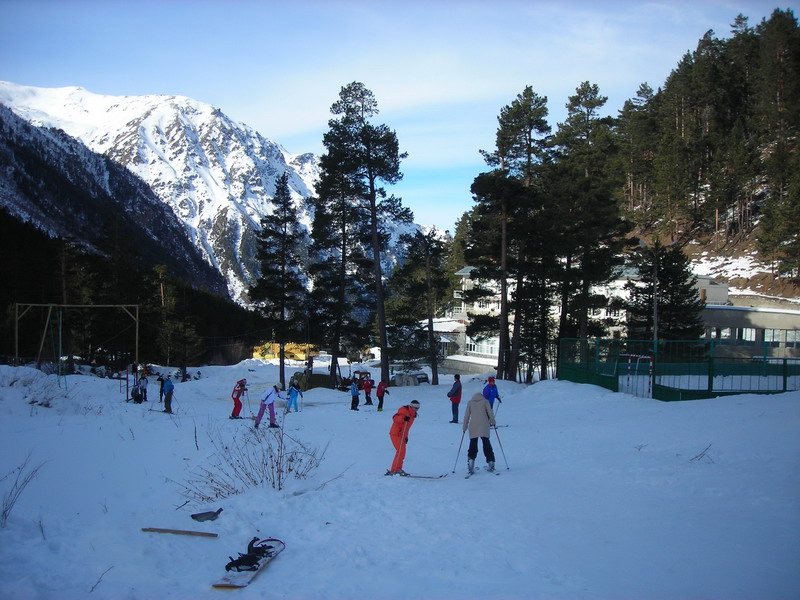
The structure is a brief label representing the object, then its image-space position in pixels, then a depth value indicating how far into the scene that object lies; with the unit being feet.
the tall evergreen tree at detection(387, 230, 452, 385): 116.67
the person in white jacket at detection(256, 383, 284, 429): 57.32
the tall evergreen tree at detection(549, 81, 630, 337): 102.83
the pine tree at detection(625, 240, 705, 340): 117.29
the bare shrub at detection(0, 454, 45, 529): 21.67
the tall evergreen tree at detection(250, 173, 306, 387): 122.93
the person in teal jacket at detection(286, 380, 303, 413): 81.05
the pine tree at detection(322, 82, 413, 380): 98.58
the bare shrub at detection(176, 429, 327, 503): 29.50
